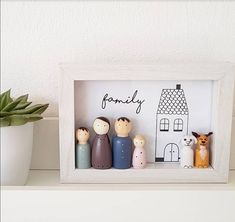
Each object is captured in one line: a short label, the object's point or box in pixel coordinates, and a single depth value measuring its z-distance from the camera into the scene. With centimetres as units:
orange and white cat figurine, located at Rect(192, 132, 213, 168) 51
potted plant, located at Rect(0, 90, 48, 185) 46
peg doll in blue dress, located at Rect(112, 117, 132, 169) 50
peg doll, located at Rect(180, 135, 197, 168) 51
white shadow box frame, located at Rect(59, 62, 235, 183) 49
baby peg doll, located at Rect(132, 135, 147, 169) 51
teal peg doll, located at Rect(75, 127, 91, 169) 51
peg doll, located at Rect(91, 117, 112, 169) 50
